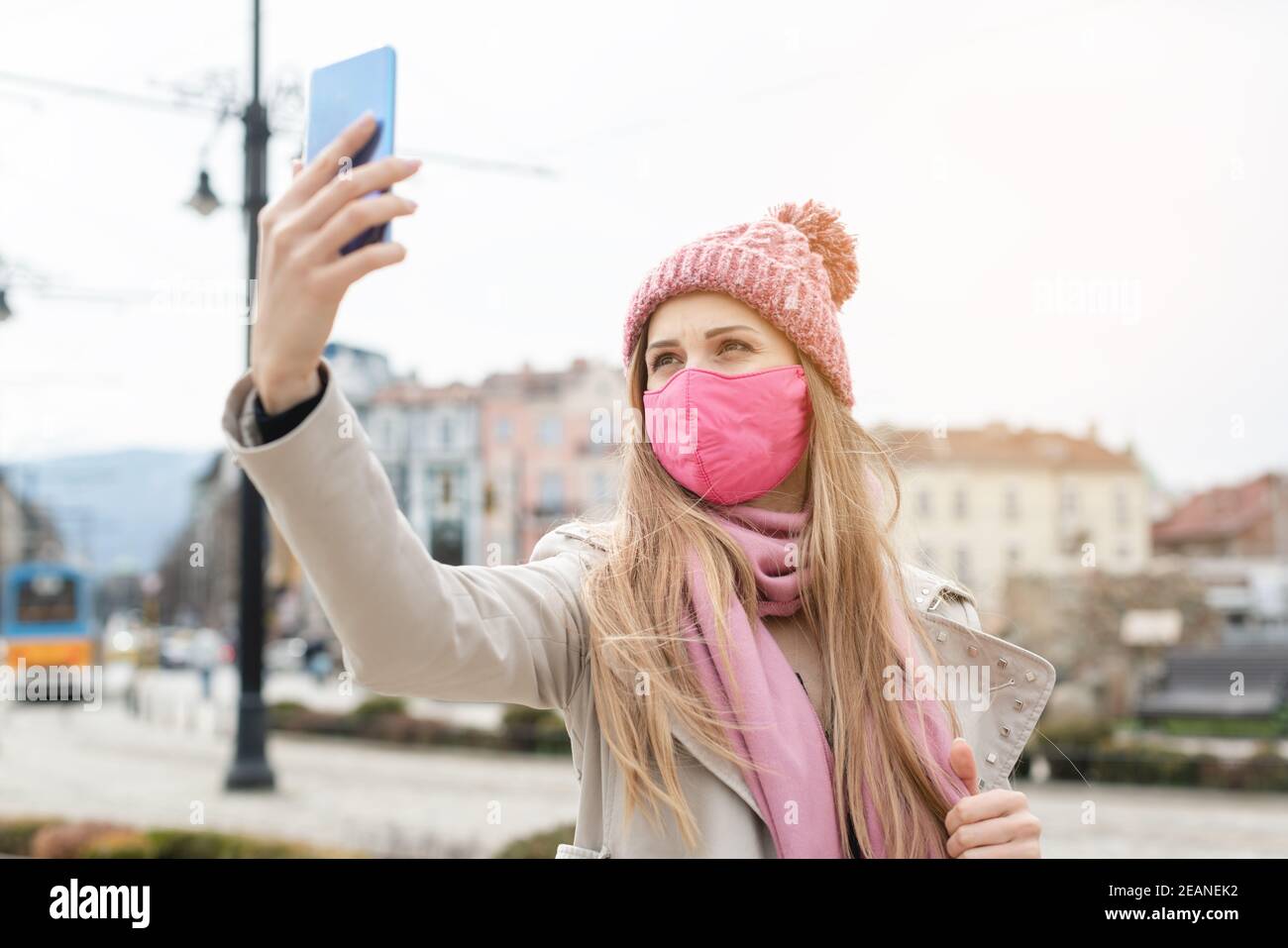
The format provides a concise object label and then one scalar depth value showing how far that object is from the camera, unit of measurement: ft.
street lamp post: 35.12
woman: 3.99
